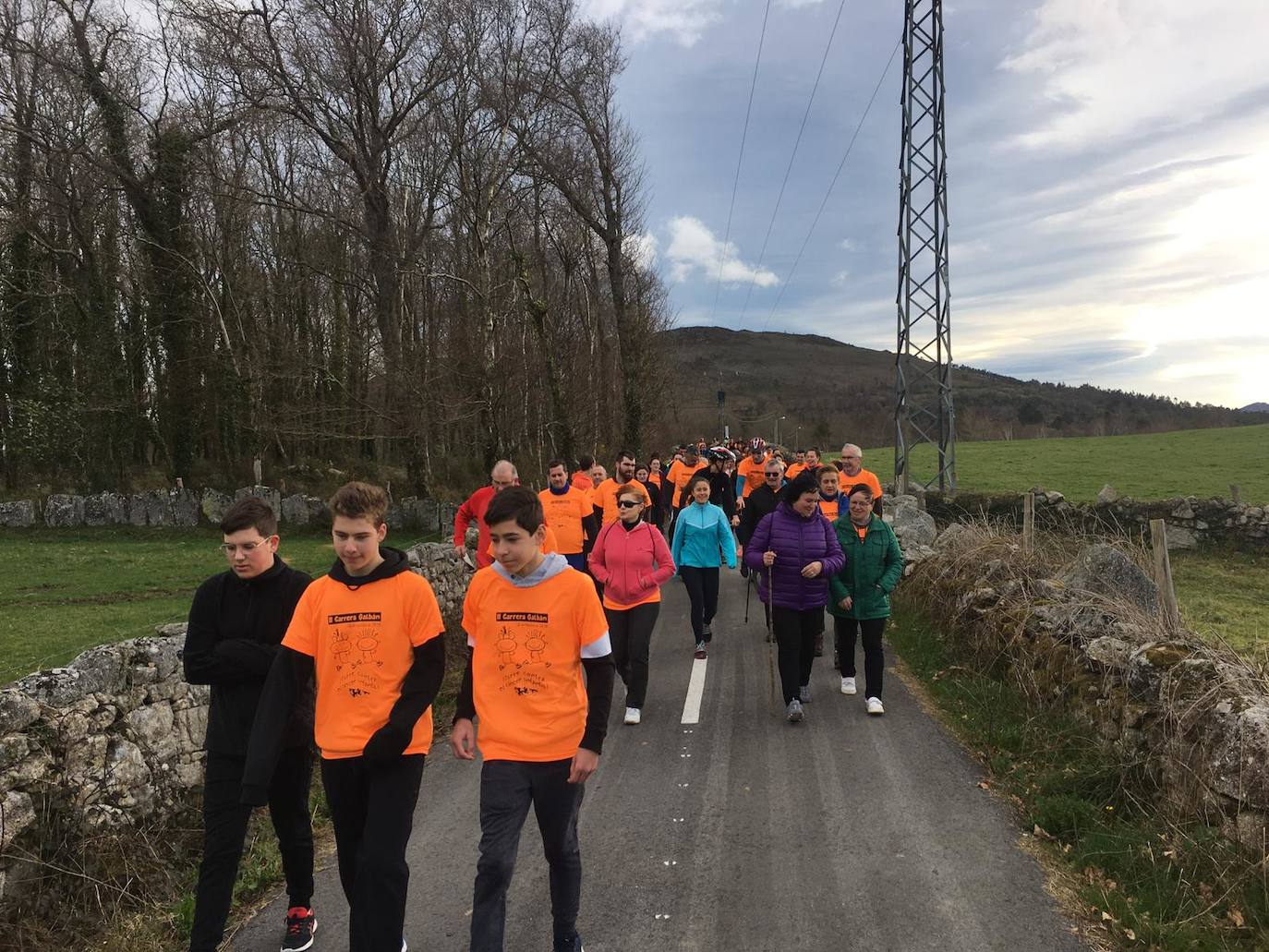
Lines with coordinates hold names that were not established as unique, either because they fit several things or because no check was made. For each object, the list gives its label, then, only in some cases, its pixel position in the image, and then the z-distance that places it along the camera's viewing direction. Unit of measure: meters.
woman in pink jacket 6.24
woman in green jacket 6.41
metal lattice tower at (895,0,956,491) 17.11
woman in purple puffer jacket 6.21
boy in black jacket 3.17
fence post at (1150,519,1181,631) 5.59
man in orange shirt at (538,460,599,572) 8.31
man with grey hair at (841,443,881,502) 8.84
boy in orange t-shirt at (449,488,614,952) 3.10
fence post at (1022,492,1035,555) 8.80
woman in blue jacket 7.93
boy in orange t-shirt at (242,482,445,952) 2.99
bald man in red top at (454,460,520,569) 7.20
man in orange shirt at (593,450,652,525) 9.40
